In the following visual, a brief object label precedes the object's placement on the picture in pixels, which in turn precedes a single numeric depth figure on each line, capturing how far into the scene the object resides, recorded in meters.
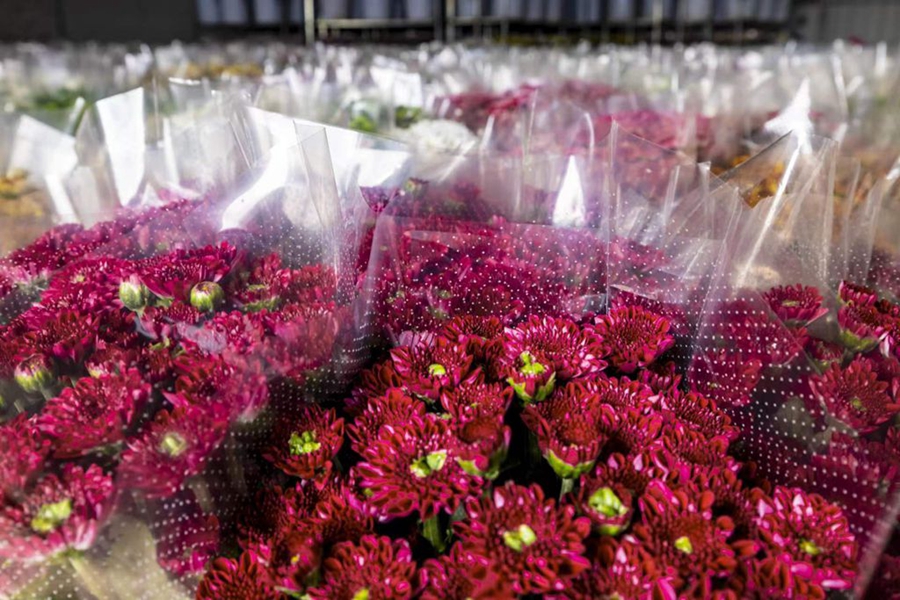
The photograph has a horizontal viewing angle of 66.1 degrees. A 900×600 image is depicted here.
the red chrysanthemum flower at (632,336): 0.56
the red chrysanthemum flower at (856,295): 0.63
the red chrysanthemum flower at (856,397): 0.49
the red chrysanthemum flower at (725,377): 0.53
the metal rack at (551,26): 5.24
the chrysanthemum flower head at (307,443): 0.47
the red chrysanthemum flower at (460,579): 0.37
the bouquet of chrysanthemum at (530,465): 0.40
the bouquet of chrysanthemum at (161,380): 0.43
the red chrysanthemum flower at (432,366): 0.51
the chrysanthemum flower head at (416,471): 0.42
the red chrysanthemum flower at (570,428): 0.43
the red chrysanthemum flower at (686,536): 0.39
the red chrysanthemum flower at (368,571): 0.40
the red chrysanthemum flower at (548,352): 0.51
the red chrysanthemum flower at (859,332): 0.57
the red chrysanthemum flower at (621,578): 0.38
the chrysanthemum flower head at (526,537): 0.38
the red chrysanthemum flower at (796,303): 0.57
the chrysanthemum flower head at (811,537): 0.40
